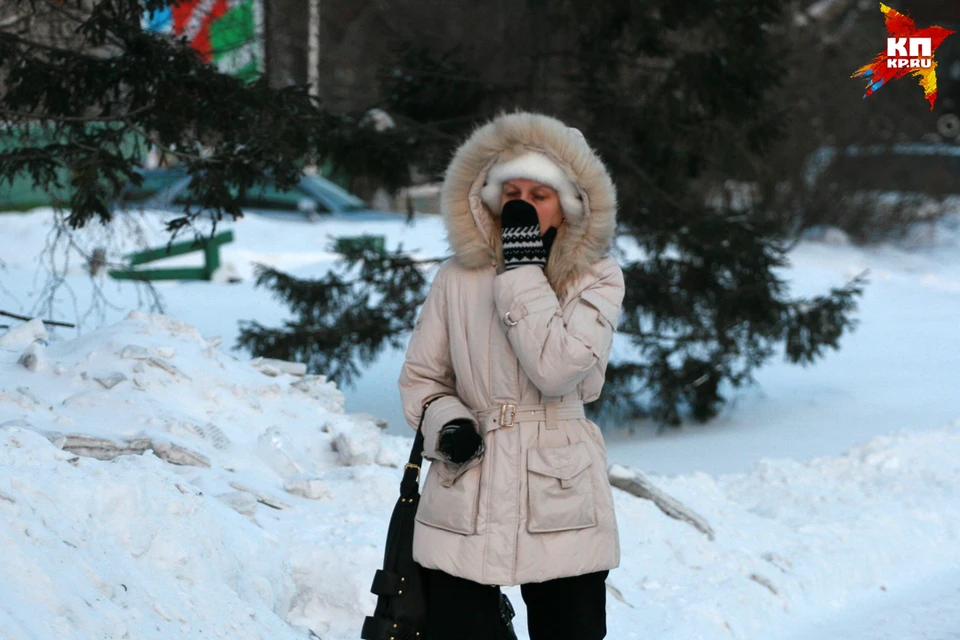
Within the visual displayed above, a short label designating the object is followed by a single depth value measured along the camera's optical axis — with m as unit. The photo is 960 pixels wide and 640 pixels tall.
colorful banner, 15.13
